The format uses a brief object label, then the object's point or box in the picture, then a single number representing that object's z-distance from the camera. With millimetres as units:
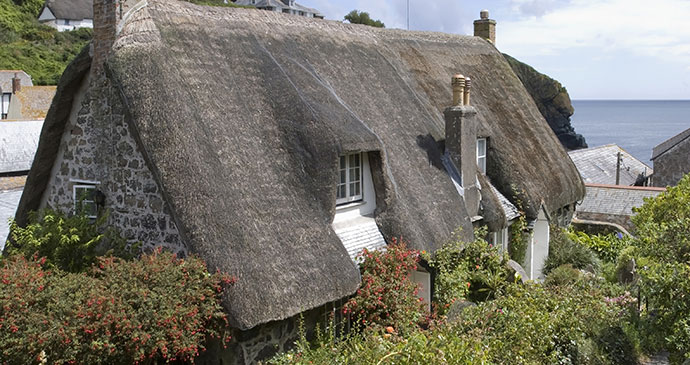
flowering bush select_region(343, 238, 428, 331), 11766
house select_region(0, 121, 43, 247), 31641
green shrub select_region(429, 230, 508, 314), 13789
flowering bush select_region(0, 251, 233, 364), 8445
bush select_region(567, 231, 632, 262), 21609
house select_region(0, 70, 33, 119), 52781
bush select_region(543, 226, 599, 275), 19609
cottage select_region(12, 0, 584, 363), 10414
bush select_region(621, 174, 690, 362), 9500
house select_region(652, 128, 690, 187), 38719
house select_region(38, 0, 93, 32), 82375
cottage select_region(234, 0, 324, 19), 85325
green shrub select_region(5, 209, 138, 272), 11102
